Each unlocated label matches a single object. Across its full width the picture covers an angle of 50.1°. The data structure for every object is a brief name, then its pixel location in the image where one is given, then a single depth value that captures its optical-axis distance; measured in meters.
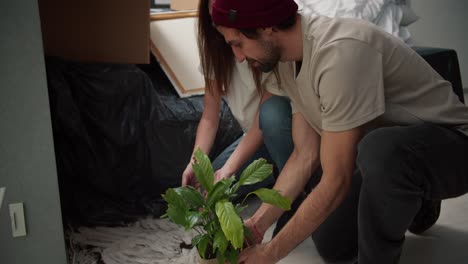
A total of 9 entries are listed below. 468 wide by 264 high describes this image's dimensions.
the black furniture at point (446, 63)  1.94
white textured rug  1.51
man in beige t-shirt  1.04
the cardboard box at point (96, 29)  1.73
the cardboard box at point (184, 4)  2.32
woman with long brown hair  1.39
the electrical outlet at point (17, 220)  1.30
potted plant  0.94
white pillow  2.25
